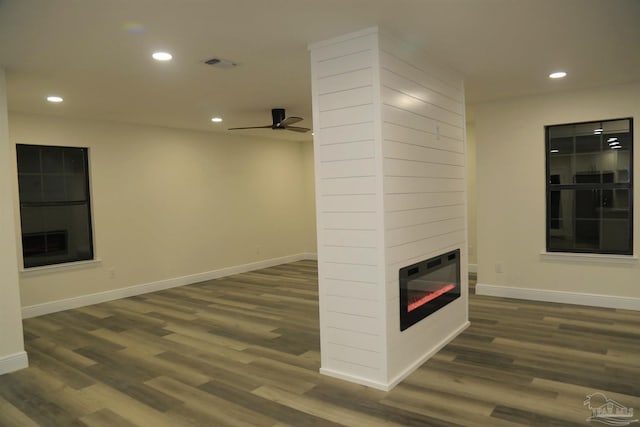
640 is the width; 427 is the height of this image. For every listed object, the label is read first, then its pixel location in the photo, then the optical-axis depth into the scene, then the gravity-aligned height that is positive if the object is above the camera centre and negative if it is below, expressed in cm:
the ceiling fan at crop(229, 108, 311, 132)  565 +103
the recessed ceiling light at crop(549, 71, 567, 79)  443 +119
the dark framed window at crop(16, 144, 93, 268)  571 +2
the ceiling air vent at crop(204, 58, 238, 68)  368 +117
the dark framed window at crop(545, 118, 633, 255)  515 +4
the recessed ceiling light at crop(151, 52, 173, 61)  345 +116
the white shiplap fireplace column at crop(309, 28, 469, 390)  312 +0
